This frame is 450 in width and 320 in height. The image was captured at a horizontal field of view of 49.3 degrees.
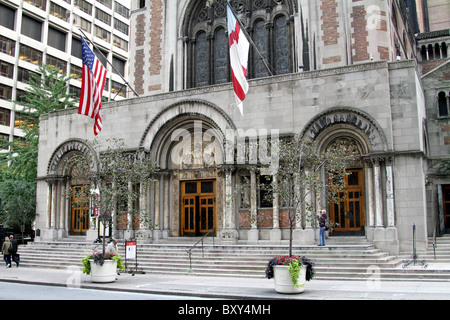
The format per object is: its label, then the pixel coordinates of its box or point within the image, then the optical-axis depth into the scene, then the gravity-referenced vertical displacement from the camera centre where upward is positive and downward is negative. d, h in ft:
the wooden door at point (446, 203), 92.68 +2.38
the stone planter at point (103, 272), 56.49 -5.84
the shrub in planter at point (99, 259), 56.70 -4.42
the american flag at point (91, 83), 82.48 +23.18
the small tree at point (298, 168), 52.80 +5.69
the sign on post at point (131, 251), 65.10 -4.03
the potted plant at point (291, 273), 45.52 -5.14
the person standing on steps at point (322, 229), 66.33 -1.57
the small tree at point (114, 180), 62.28 +5.56
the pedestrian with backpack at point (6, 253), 76.89 -4.76
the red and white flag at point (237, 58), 71.67 +23.76
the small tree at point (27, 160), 110.22 +14.81
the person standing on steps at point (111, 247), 63.57 -3.38
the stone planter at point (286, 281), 45.83 -5.87
